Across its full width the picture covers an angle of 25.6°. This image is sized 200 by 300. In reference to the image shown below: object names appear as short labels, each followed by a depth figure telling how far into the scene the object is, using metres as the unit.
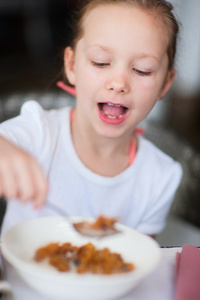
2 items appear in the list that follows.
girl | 0.94
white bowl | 0.53
